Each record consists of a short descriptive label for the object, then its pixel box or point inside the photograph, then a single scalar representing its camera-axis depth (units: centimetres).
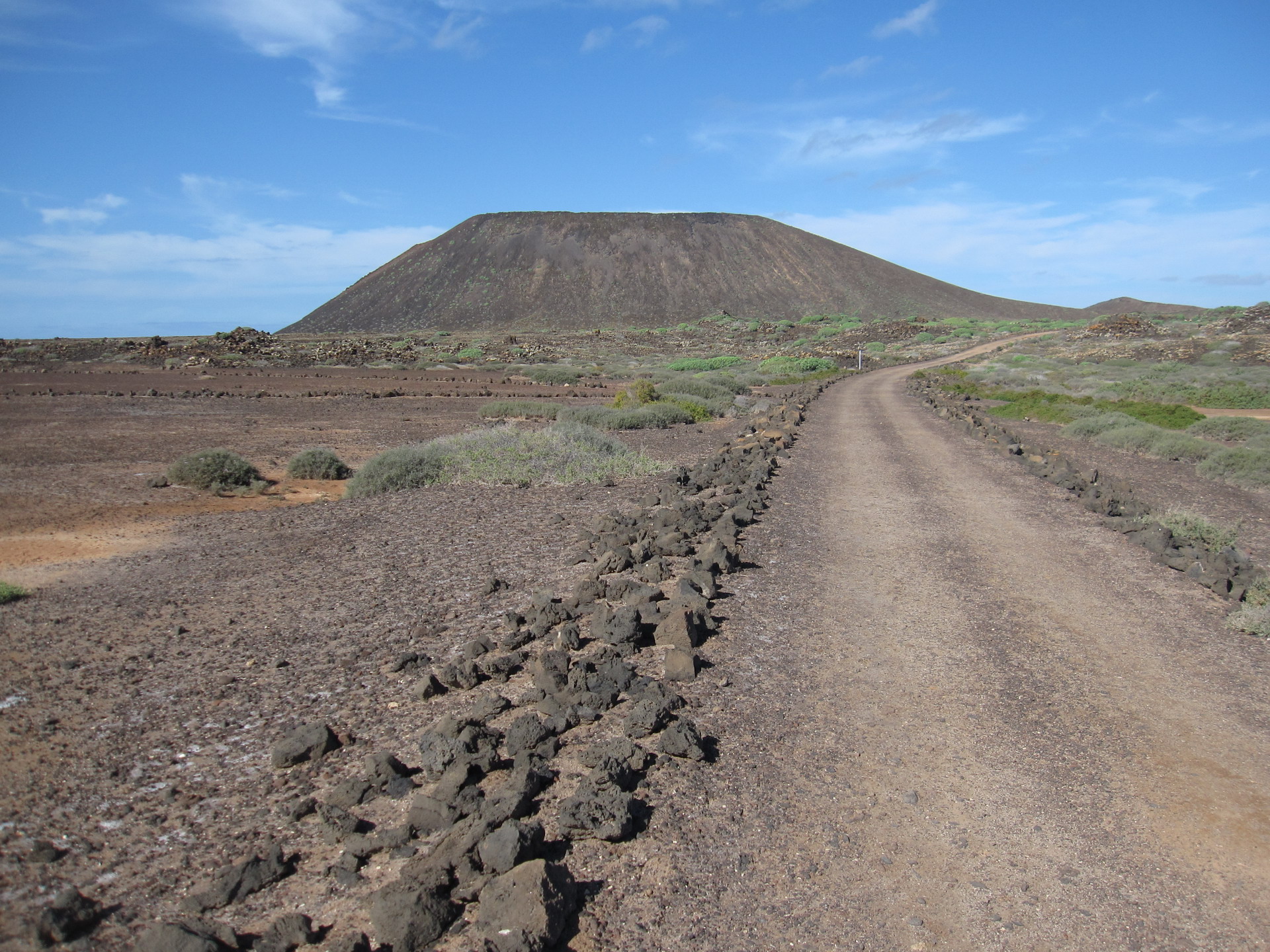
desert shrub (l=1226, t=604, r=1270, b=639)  619
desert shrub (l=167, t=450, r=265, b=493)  1327
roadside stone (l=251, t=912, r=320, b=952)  289
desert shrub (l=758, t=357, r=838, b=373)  5088
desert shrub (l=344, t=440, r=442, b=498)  1248
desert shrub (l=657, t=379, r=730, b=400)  2948
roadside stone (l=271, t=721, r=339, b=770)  430
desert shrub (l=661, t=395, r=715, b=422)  2370
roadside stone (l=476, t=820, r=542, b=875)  327
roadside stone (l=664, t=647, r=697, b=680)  535
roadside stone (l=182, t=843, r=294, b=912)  317
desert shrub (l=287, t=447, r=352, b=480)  1488
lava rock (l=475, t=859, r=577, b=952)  291
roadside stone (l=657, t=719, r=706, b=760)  427
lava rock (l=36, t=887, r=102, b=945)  293
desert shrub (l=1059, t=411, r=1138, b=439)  2012
